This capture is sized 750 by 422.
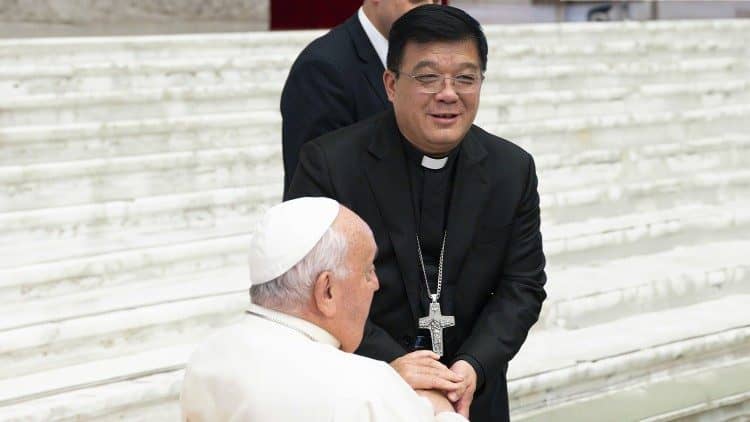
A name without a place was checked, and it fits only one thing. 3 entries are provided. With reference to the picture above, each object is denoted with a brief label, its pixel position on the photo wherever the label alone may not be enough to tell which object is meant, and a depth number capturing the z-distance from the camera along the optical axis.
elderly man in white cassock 4.52
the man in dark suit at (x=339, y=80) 6.78
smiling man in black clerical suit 5.99
